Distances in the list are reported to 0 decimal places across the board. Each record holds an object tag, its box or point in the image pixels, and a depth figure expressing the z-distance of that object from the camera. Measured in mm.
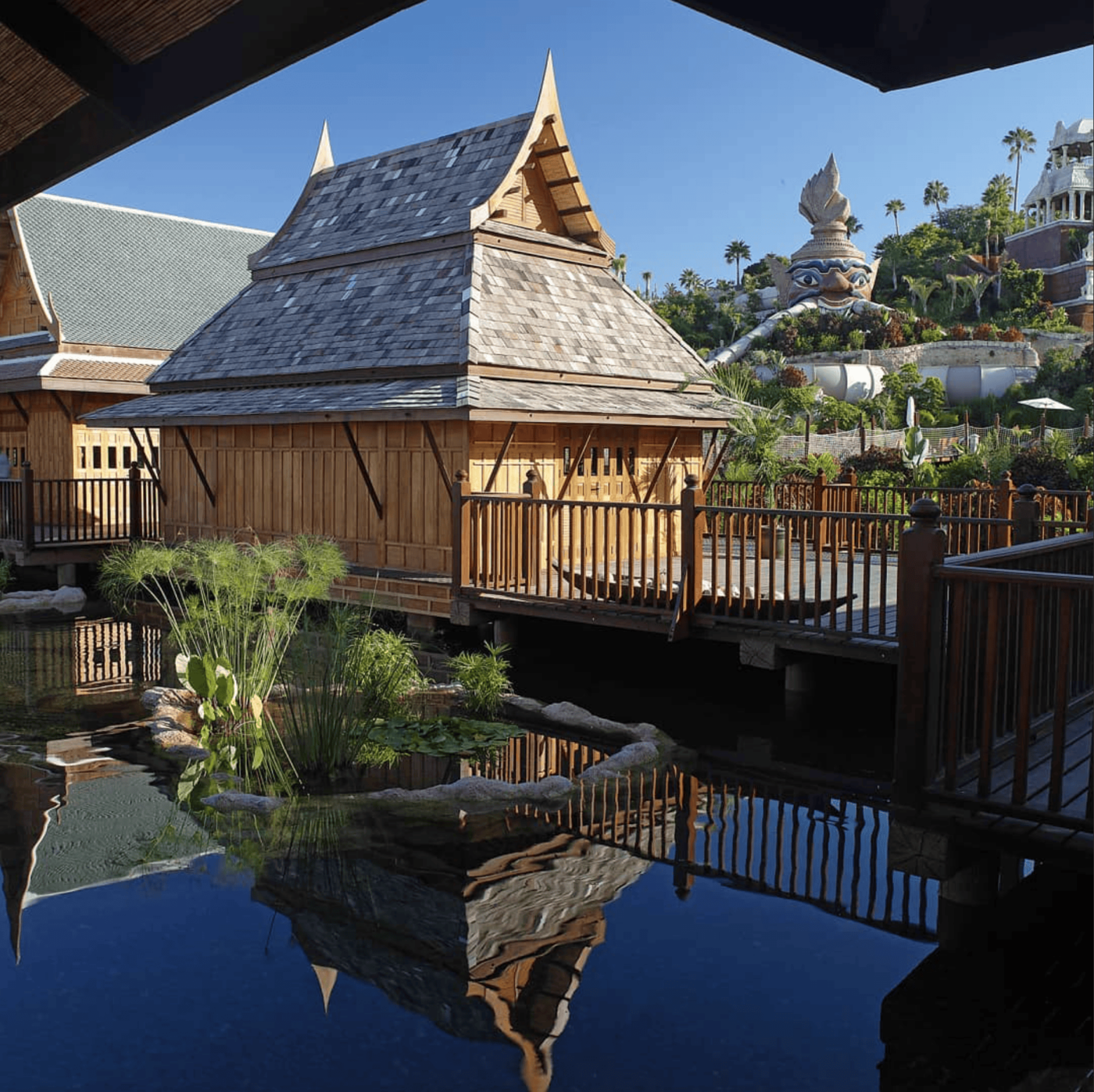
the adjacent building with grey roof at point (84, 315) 20172
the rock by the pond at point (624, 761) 8031
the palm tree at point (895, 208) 89125
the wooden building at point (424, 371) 12906
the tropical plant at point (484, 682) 9820
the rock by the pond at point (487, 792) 7465
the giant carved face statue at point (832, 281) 62000
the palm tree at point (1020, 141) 91188
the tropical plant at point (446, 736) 8711
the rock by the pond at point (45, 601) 15961
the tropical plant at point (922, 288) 62844
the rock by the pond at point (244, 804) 7285
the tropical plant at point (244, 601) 9117
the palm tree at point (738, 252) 87688
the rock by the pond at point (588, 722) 9125
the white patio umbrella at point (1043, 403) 36500
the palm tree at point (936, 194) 87688
